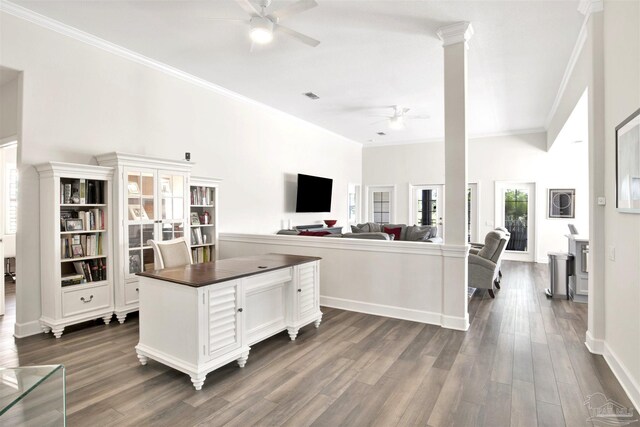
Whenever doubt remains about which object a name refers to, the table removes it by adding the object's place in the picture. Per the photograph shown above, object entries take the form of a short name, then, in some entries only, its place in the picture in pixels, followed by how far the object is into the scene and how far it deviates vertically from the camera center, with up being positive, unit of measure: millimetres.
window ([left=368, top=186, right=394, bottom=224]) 10328 +188
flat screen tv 7609 +380
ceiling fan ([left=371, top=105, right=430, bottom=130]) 6461 +1701
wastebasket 5027 -888
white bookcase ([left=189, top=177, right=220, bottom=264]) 5145 -119
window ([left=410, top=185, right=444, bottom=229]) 9750 +152
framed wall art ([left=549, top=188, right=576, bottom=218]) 8047 +167
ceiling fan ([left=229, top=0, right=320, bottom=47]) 3084 +1693
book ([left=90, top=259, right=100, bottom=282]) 3955 -659
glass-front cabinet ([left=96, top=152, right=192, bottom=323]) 3996 -2
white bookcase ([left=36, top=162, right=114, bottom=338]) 3588 -359
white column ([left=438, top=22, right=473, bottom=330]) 3803 +338
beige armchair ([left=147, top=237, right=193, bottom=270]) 3568 -436
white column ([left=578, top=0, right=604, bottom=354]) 3156 +267
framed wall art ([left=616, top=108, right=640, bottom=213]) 2318 +323
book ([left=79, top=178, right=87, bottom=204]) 3844 +209
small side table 1233 -673
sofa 6423 -411
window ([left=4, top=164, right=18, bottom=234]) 6371 +107
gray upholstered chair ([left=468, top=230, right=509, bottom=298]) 5055 -747
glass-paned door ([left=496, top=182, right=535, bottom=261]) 8562 -116
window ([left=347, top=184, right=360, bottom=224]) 9988 +208
